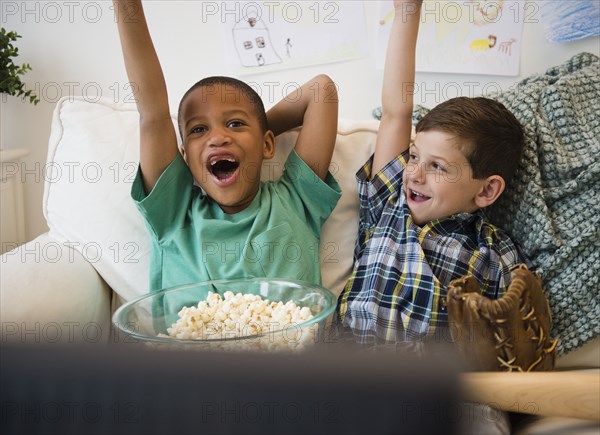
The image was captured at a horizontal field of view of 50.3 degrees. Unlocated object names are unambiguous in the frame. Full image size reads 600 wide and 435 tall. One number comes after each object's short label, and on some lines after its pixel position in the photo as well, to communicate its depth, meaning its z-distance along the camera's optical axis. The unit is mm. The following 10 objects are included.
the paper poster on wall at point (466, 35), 1756
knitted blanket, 1237
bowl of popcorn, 925
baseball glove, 963
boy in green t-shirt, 1232
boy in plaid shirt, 1222
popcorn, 946
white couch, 1202
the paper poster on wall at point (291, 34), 1760
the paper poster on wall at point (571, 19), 1740
